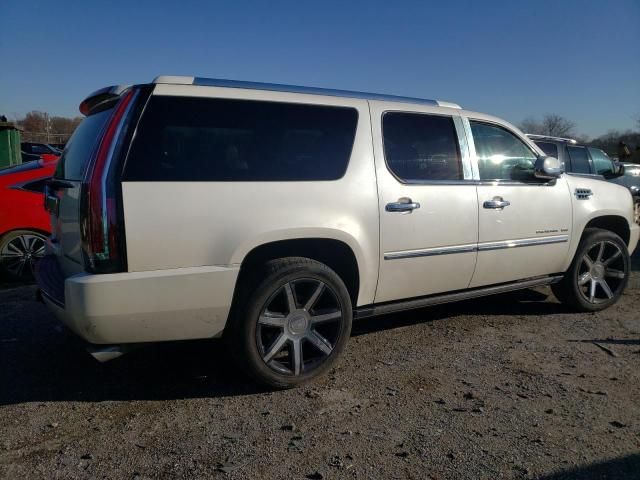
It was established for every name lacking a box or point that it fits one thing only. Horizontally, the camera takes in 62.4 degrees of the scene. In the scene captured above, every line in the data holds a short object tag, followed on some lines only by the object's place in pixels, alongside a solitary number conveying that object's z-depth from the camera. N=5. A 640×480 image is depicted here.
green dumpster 14.29
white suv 2.90
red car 6.20
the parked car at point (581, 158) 9.68
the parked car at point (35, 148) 19.43
